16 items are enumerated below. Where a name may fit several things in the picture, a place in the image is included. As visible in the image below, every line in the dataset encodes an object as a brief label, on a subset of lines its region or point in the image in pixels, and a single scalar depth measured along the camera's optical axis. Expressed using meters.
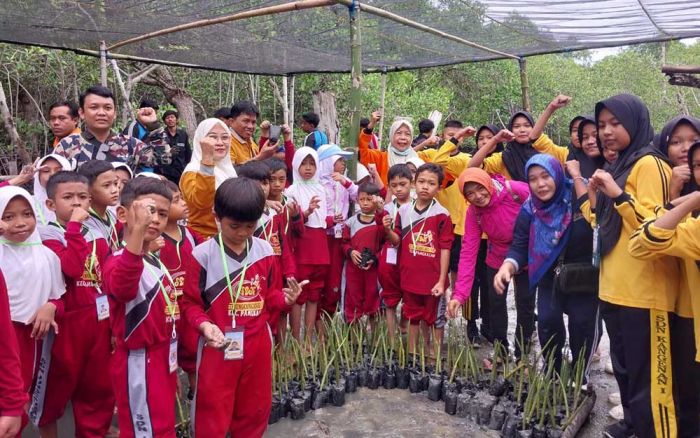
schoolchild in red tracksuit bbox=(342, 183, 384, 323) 4.19
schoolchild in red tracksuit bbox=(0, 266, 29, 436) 1.63
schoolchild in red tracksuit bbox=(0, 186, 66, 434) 2.36
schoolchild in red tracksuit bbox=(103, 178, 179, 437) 2.20
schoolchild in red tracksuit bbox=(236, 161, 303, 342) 3.39
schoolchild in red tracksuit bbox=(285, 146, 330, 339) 4.07
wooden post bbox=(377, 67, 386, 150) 9.34
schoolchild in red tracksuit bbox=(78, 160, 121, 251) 2.79
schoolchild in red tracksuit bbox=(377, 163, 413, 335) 4.10
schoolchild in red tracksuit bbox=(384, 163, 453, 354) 3.92
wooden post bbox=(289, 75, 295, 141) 10.86
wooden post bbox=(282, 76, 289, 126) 10.57
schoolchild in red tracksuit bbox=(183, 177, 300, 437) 2.27
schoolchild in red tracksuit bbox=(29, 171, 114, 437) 2.60
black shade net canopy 4.48
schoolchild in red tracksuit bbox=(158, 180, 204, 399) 2.70
